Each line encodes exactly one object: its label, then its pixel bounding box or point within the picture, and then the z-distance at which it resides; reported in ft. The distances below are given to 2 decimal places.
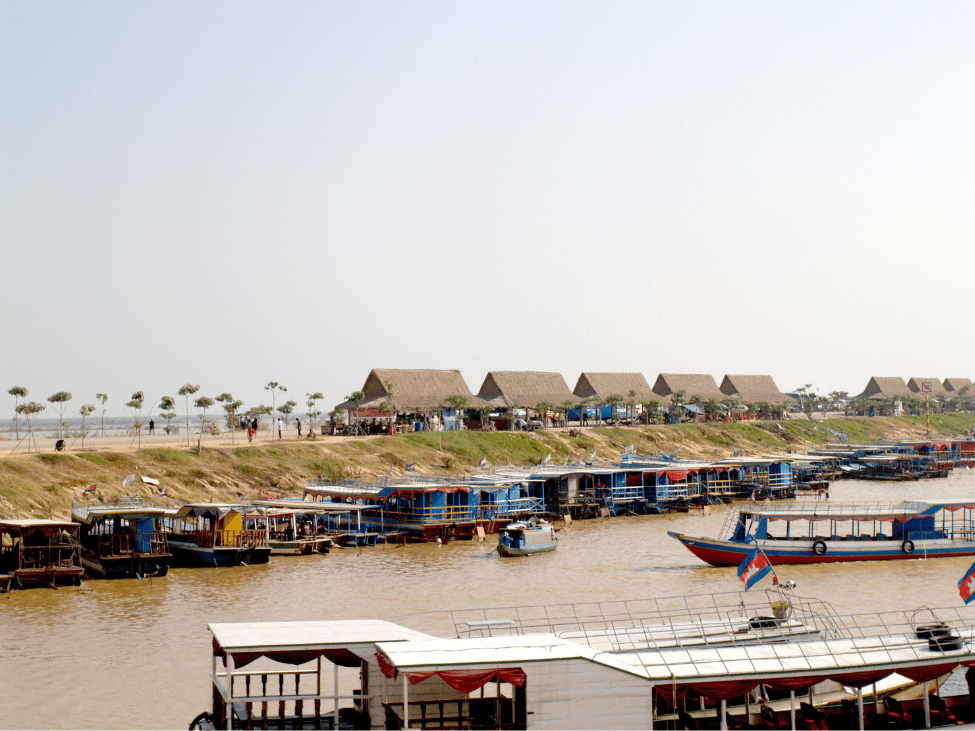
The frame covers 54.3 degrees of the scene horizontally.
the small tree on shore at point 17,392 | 273.13
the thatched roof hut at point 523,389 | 331.94
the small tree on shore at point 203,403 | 289.53
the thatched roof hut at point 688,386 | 410.52
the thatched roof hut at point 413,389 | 296.34
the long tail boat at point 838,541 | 134.72
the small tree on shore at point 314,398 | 344.37
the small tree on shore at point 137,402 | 292.20
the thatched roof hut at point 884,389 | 524.52
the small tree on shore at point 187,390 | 276.62
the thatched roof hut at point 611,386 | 370.94
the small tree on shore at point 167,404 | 306.35
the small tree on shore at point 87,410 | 275.51
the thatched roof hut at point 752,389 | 446.60
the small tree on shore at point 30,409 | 272.84
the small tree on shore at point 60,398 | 277.64
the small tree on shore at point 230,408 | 291.20
